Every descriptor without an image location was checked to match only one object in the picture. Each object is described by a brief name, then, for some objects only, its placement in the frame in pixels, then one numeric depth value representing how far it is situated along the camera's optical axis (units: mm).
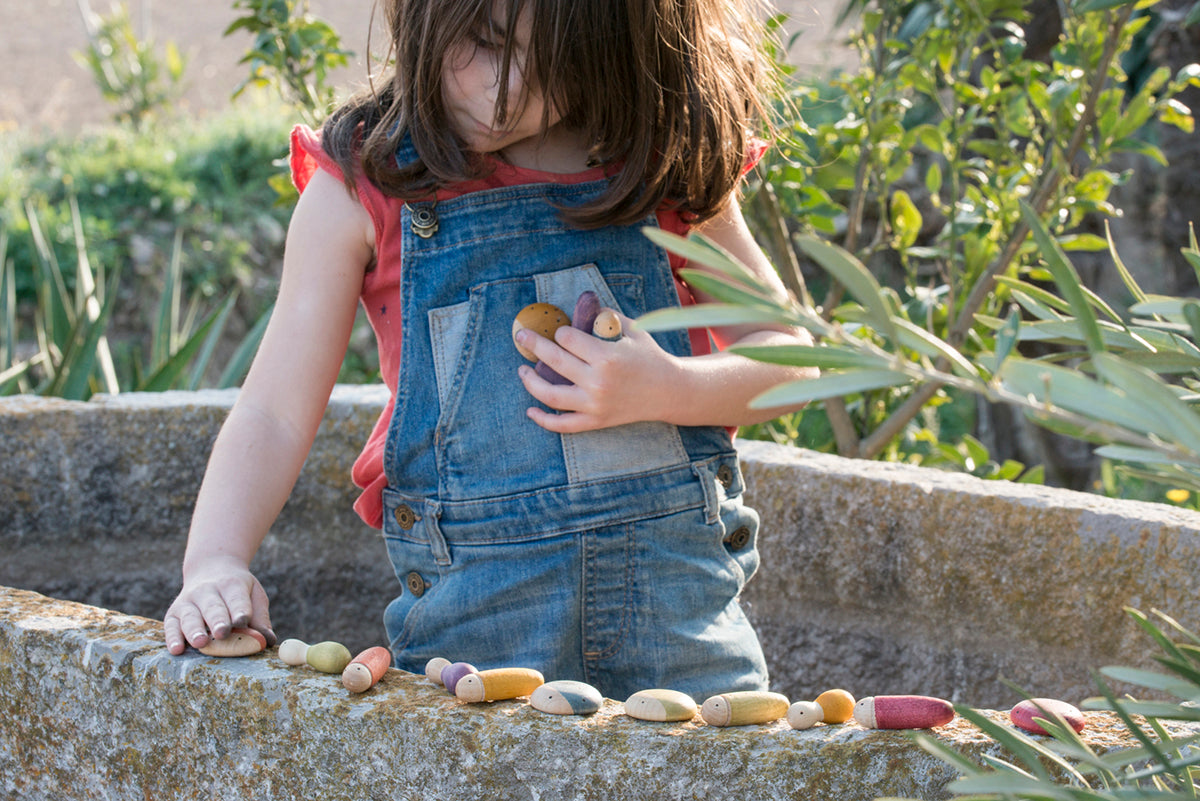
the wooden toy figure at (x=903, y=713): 1678
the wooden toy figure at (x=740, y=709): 1685
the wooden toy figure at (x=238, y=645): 1761
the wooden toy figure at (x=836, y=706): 1704
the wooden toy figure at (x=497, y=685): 1704
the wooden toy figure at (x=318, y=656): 1741
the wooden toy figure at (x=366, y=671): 1708
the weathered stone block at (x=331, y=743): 1656
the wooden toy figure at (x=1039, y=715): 1670
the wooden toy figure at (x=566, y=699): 1691
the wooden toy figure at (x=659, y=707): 1687
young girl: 1920
